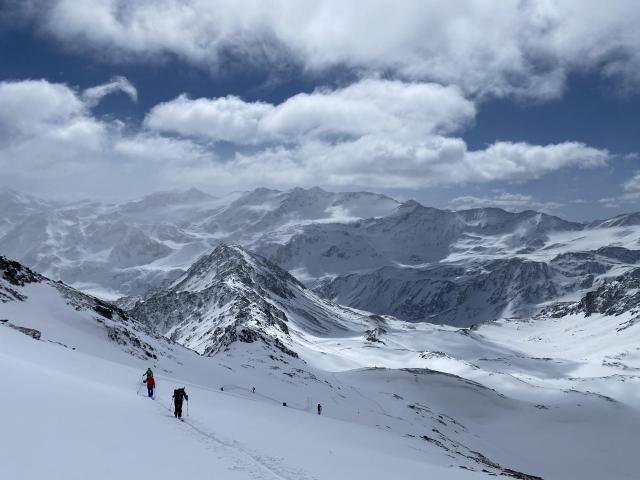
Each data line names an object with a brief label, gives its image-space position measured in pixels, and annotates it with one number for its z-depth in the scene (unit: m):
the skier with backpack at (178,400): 28.69
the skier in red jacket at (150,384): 35.00
